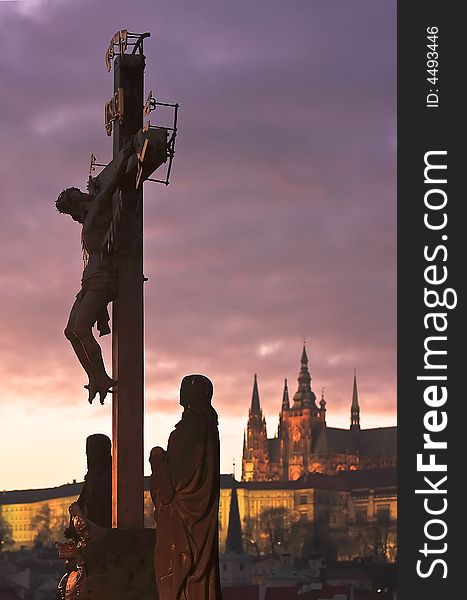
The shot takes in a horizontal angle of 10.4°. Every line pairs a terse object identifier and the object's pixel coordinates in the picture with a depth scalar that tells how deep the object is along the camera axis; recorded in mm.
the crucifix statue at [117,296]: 14417
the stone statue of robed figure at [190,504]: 12374
